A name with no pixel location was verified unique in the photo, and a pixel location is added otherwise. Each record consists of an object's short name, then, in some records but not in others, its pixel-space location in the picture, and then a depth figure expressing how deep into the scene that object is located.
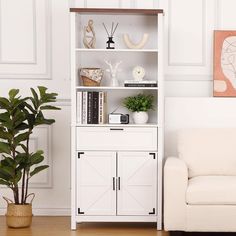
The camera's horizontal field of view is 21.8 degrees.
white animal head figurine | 5.02
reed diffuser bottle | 4.95
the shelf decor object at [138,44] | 4.95
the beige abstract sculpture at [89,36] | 4.96
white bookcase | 4.80
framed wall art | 5.18
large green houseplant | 4.73
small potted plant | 4.93
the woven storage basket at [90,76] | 4.93
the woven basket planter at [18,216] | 4.85
